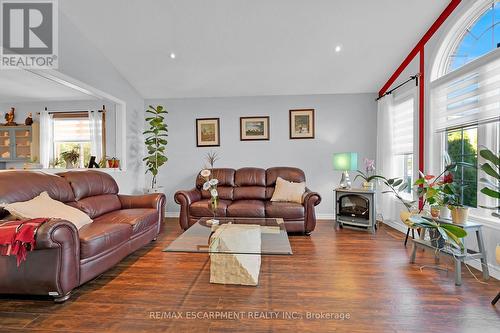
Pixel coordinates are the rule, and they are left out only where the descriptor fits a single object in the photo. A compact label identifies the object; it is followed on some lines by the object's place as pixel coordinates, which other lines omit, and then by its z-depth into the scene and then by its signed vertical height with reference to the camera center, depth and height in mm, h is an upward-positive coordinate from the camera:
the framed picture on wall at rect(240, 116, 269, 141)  4816 +720
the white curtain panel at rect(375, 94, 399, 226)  4152 +242
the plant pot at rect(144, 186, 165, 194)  4461 -456
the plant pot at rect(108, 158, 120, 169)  4133 +28
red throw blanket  1716 -520
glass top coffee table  2014 -701
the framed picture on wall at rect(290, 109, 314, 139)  4750 +788
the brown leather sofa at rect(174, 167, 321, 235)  3643 -575
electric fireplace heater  3799 -719
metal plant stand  2170 -828
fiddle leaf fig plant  4488 +388
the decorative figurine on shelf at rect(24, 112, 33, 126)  4723 +875
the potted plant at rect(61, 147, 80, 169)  4547 +155
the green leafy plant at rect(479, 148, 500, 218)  1740 -38
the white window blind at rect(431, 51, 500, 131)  2375 +763
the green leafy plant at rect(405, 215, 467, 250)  2014 -559
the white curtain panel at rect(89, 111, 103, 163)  4609 +625
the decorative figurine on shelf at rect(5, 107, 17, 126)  4789 +949
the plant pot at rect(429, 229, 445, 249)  2467 -771
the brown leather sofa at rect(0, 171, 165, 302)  1841 -613
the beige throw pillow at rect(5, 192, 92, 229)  2058 -403
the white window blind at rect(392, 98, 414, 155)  3830 +607
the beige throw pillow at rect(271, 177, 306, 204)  3887 -437
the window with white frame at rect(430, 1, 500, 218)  2422 +683
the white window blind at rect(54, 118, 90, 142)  4711 +689
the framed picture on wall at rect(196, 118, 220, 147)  4875 +653
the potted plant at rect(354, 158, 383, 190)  3959 -281
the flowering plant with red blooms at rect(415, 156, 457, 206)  2318 -257
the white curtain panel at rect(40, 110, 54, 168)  4727 +532
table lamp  3928 +22
